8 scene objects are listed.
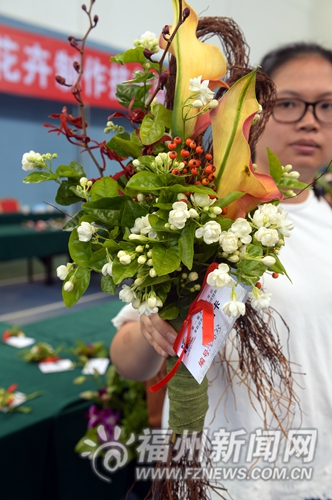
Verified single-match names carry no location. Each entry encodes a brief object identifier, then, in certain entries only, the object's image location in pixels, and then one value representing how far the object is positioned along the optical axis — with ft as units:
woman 2.70
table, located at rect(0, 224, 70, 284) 12.55
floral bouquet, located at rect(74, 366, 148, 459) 4.00
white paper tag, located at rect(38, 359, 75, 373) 4.66
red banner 13.38
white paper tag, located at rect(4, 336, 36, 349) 5.24
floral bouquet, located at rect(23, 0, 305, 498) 1.67
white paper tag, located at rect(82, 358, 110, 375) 4.70
